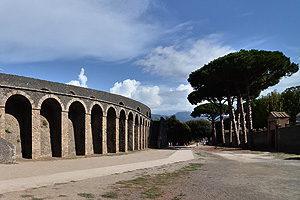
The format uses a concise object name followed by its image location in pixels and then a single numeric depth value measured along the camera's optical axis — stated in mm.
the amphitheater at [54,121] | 16422
